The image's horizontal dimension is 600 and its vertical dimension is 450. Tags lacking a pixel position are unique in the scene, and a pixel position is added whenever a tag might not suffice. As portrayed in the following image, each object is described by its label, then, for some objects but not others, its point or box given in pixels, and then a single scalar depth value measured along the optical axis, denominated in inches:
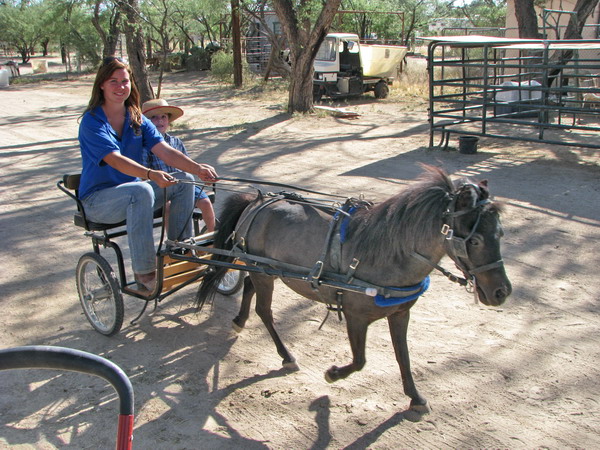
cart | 160.2
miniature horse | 108.8
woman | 152.6
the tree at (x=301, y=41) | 555.8
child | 178.2
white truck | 741.9
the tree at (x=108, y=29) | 901.3
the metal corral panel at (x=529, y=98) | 374.0
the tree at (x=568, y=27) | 549.0
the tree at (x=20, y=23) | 1705.2
